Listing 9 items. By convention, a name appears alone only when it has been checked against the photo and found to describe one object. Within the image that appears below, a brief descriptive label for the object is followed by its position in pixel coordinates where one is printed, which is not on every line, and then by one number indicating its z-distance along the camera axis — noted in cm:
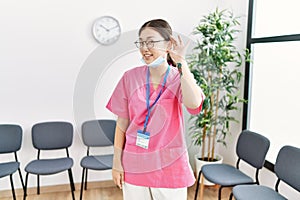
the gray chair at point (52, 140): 250
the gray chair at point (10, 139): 251
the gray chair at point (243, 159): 210
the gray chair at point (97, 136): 257
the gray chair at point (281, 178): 182
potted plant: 252
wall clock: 269
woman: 116
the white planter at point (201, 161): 265
